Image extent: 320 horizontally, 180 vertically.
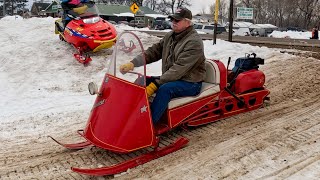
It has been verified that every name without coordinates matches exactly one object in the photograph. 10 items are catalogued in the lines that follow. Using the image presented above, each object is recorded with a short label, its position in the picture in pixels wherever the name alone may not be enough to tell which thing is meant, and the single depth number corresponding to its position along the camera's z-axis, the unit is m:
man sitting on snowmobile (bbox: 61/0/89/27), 8.67
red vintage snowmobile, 3.39
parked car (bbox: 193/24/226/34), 23.84
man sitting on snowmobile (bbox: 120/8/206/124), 3.63
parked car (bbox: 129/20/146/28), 39.66
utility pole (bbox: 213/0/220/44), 8.77
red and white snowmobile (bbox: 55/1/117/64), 8.17
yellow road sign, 18.63
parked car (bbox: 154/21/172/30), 30.92
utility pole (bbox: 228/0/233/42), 9.12
